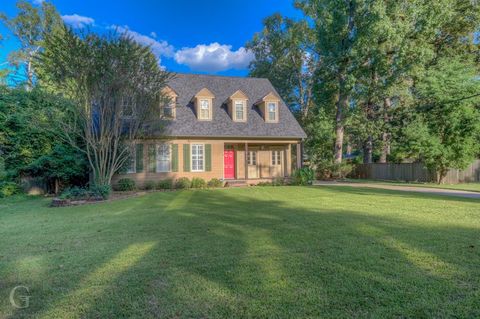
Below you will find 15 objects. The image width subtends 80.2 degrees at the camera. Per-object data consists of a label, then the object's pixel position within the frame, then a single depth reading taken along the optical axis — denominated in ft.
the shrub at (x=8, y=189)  41.54
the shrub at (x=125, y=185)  47.60
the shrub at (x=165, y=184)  49.49
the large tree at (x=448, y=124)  53.88
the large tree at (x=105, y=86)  34.99
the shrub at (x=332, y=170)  70.08
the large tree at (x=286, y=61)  91.86
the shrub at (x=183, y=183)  50.15
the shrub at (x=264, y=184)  53.28
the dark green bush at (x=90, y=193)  35.45
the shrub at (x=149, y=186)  49.22
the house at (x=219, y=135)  51.60
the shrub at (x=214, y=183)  52.06
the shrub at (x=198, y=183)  50.98
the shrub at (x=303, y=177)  53.72
